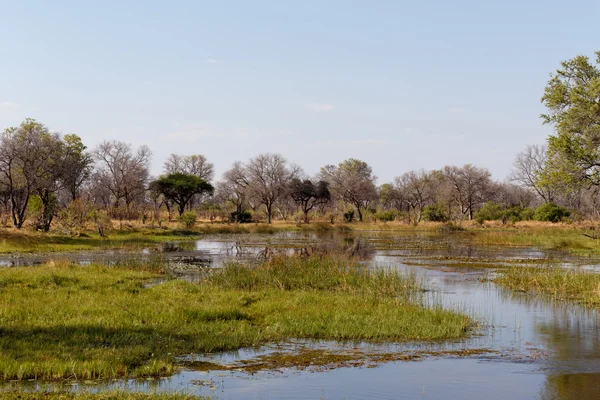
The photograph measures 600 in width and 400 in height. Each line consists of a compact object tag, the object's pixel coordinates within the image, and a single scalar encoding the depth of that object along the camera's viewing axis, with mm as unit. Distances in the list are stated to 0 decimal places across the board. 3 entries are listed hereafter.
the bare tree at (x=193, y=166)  124625
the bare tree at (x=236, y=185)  98062
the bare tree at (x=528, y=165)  107125
